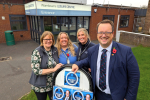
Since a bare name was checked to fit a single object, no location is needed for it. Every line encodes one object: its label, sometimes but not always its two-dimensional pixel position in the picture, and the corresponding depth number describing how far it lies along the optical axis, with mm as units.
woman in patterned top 1858
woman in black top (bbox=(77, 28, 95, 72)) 2386
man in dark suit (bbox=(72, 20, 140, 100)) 1438
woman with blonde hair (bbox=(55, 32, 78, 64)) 2158
